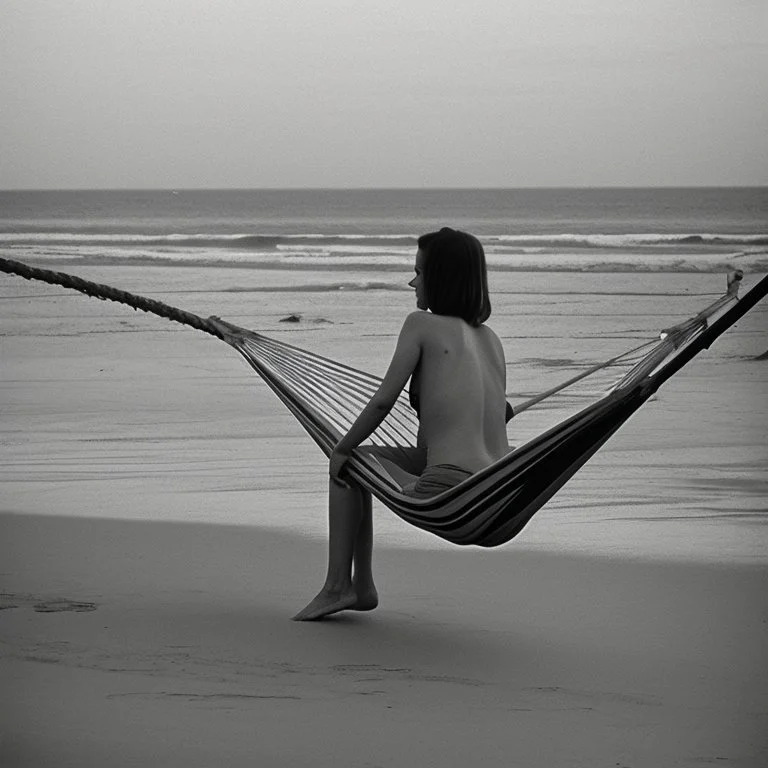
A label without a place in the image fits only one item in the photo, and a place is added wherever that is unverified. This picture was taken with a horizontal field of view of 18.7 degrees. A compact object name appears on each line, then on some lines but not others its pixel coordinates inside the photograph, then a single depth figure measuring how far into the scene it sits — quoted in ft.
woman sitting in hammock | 23.81
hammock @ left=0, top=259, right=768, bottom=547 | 22.11
